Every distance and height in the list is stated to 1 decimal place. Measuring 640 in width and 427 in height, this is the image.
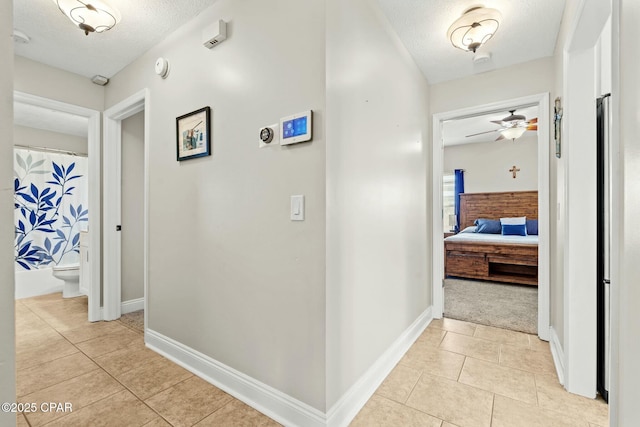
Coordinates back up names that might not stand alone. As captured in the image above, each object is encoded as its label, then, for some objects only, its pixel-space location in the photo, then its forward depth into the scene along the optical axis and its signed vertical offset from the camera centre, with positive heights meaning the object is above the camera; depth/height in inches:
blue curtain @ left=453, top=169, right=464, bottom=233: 259.0 +20.9
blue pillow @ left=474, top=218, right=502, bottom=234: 220.2 -10.1
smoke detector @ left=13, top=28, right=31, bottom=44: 87.4 +53.3
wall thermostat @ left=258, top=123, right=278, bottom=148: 62.4 +16.6
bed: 167.3 -26.4
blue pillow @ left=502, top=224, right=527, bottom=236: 204.2 -12.0
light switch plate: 58.0 +1.1
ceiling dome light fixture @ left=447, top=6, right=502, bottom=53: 76.0 +49.3
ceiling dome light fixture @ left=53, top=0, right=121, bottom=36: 69.6 +48.6
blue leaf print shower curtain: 152.1 +4.2
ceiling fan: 154.1 +49.8
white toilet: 147.5 -31.4
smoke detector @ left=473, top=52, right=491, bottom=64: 98.7 +52.0
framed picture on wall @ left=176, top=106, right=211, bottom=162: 76.2 +21.4
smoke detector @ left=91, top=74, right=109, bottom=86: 112.7 +51.9
